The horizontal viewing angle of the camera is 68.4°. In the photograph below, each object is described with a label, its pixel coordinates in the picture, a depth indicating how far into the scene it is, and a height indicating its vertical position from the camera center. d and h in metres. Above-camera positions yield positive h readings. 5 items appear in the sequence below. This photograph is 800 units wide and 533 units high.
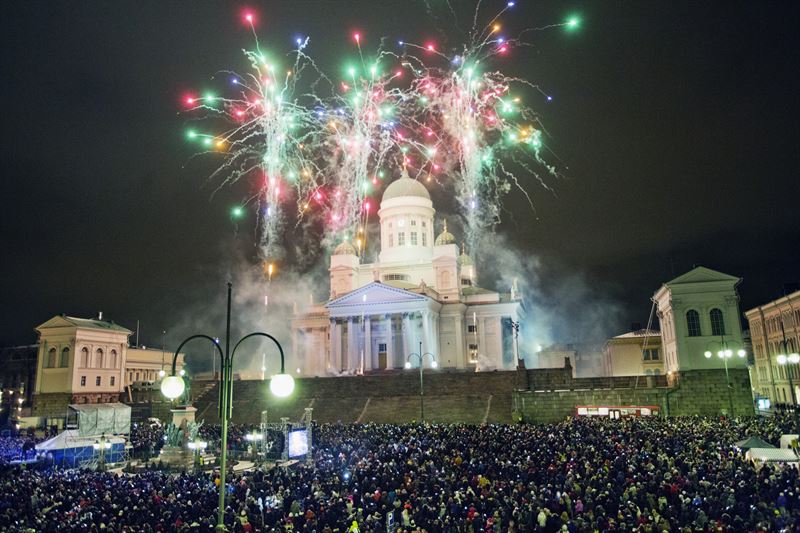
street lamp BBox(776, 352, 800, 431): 26.06 +0.80
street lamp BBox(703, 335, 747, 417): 39.19 +1.67
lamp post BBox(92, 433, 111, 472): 29.67 -2.52
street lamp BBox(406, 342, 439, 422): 57.10 +2.71
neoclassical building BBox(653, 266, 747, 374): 45.34 +4.82
